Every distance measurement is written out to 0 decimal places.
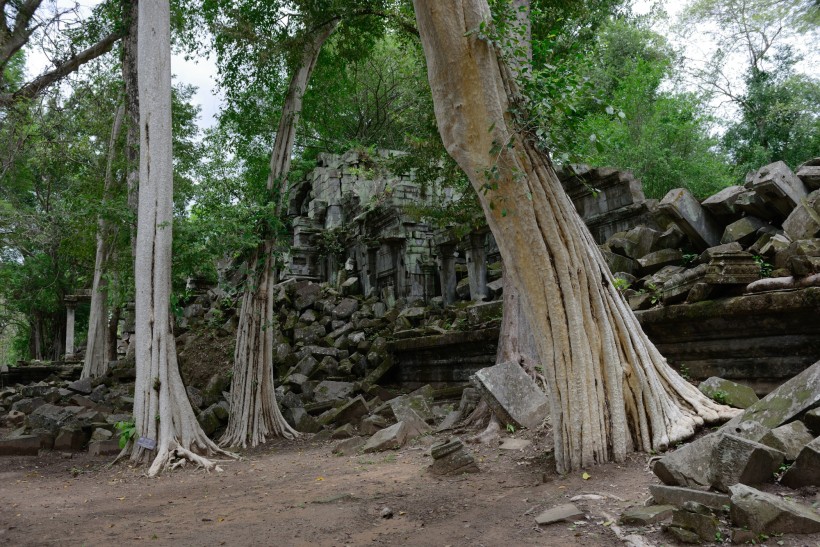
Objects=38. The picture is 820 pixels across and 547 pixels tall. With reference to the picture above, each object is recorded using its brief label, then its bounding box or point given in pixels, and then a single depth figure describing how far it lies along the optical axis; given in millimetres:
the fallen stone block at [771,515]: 2410
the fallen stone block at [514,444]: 4964
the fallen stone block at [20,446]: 7359
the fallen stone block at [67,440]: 7535
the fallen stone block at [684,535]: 2527
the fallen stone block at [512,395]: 5352
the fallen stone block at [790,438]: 3018
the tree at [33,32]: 9016
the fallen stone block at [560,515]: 3049
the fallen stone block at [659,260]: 6395
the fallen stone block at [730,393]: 4379
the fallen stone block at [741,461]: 2777
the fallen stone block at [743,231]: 5719
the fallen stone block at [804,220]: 5113
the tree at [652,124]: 15668
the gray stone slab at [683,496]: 2688
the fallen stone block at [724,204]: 5953
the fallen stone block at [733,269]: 4922
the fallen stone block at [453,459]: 4473
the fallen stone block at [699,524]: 2525
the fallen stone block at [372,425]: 6938
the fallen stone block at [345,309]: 12288
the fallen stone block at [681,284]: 5297
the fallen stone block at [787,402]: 3230
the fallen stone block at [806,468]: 2783
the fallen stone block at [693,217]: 6129
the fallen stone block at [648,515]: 2762
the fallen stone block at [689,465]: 2996
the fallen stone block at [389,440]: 5844
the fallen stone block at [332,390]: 9020
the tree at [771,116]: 15195
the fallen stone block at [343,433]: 7203
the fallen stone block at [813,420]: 3078
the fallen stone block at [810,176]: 5579
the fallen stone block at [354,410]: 7707
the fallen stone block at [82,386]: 11383
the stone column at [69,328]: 21308
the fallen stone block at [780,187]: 5445
